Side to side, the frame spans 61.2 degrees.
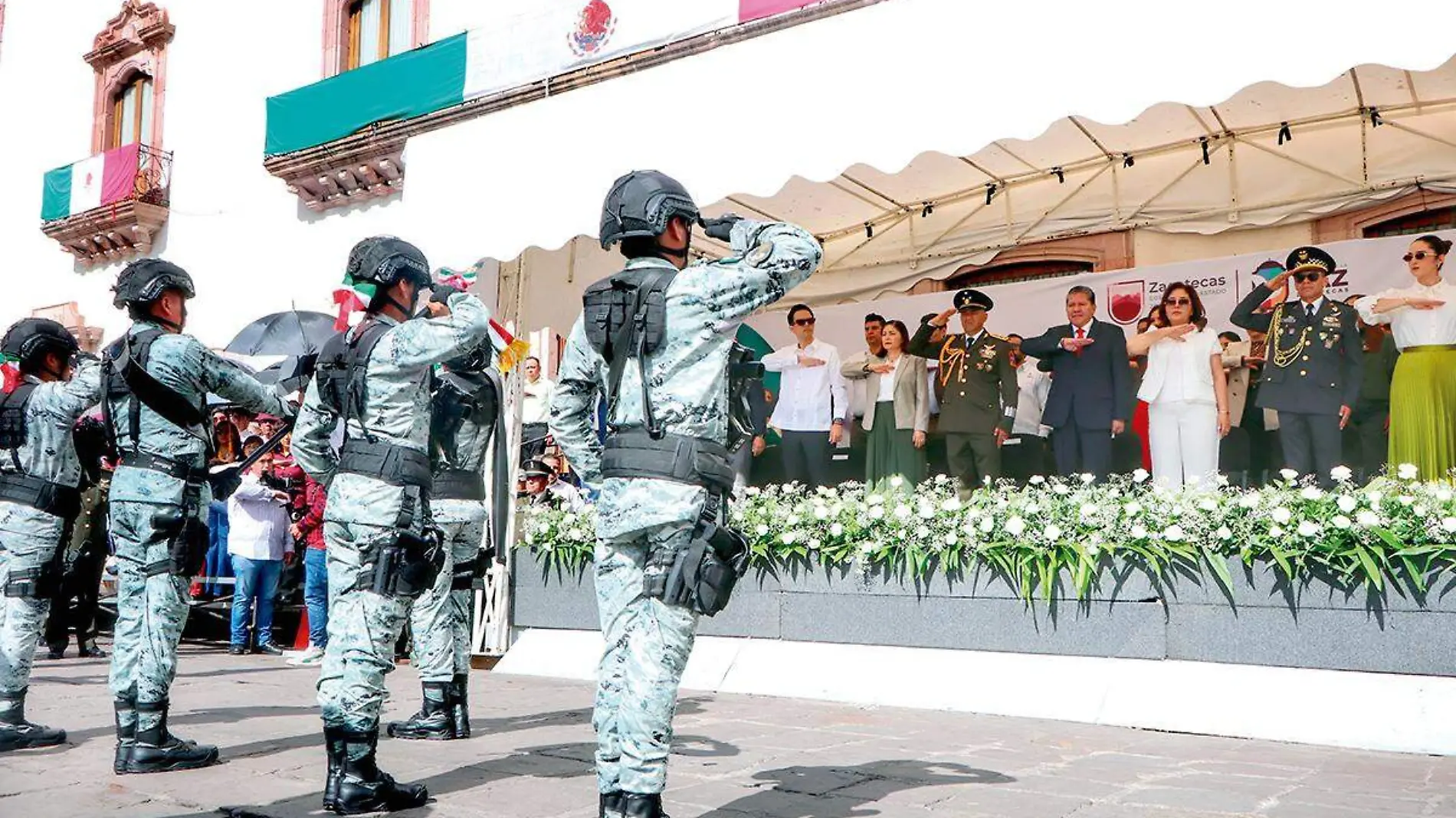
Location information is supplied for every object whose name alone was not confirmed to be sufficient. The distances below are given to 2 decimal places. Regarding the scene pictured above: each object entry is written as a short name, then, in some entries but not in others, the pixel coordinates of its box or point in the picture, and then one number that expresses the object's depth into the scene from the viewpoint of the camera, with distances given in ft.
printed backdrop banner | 32.63
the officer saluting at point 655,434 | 12.28
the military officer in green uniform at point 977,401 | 37.29
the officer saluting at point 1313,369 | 32.12
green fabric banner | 57.88
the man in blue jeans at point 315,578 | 34.40
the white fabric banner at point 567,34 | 51.90
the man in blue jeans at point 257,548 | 36.55
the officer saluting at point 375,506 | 14.87
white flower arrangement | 20.43
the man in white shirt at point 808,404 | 41.11
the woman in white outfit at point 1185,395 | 33.45
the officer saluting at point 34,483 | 20.24
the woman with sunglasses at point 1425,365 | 30.45
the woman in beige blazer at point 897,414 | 38.83
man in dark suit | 35.78
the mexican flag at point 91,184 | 73.10
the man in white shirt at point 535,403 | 38.65
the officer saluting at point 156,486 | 17.84
